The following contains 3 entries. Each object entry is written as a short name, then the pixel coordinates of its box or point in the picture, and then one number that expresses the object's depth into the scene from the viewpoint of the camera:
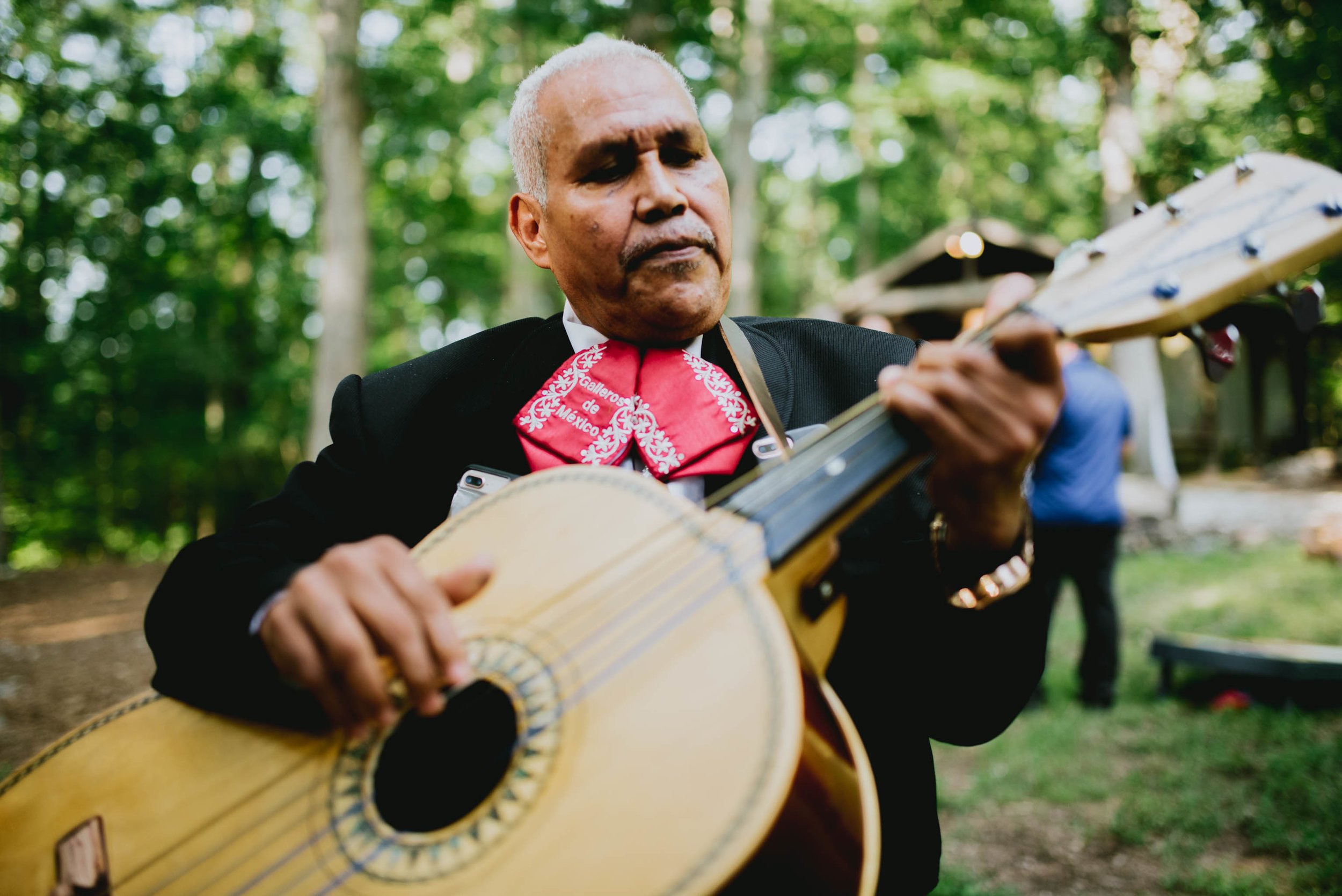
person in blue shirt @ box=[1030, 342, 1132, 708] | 4.88
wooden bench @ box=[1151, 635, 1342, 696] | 4.35
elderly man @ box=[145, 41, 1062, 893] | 1.00
